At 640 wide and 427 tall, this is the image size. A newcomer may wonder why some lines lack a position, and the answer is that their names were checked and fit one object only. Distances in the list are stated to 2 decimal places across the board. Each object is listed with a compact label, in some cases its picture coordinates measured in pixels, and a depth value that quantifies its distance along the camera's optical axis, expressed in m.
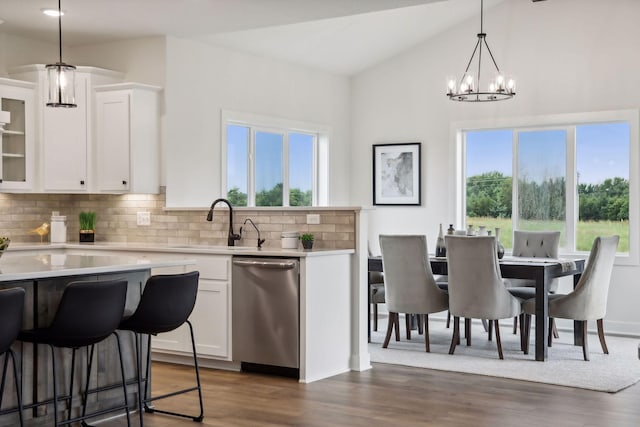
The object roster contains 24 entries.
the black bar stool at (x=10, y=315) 3.43
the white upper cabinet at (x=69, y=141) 6.79
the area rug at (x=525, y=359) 5.55
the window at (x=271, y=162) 7.83
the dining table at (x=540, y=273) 6.19
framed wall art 8.80
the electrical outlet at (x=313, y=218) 5.93
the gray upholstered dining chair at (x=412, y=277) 6.52
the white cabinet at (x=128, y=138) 6.69
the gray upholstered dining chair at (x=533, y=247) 7.57
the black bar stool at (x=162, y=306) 4.10
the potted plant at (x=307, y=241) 5.75
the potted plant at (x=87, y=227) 6.99
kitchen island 3.92
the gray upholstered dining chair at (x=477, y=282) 6.18
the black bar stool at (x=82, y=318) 3.70
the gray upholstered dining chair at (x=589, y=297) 6.21
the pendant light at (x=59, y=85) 4.54
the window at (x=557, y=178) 7.73
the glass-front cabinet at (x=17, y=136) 6.57
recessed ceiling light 5.97
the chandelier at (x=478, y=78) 8.12
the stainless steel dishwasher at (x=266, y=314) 5.45
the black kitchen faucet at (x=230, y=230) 6.25
